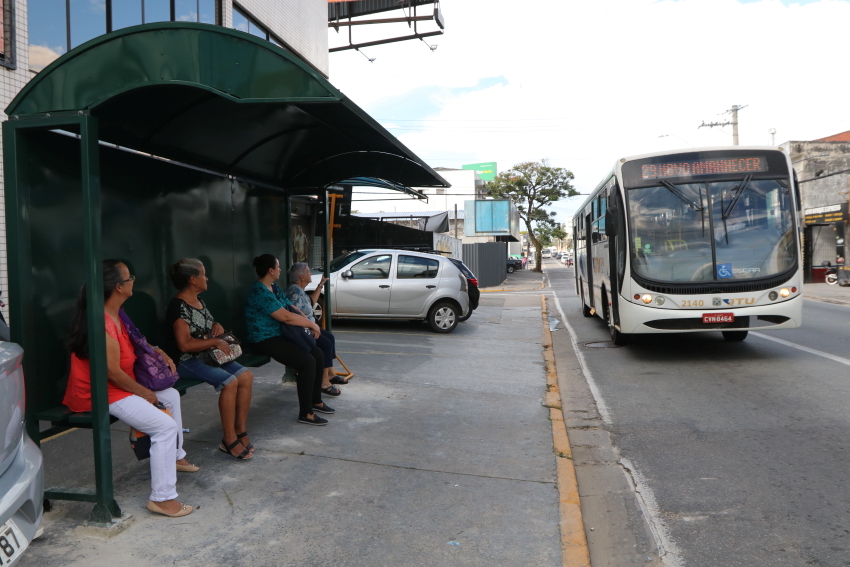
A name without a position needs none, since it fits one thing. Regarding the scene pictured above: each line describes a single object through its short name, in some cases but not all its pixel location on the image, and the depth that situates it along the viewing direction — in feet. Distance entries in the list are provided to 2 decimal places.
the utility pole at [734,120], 120.16
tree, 184.65
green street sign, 281.95
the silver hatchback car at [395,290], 43.04
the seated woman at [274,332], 18.99
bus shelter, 12.26
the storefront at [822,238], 110.83
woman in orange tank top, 12.63
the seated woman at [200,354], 15.89
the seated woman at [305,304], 22.20
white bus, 29.68
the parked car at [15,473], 8.39
